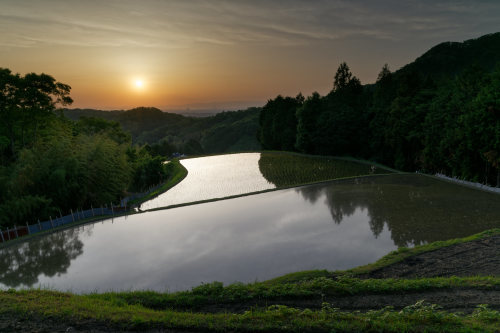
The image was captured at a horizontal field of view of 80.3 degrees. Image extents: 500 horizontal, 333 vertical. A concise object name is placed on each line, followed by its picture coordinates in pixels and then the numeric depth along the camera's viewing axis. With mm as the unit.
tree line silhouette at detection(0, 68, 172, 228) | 18359
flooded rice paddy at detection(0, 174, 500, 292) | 11648
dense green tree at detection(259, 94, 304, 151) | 57675
